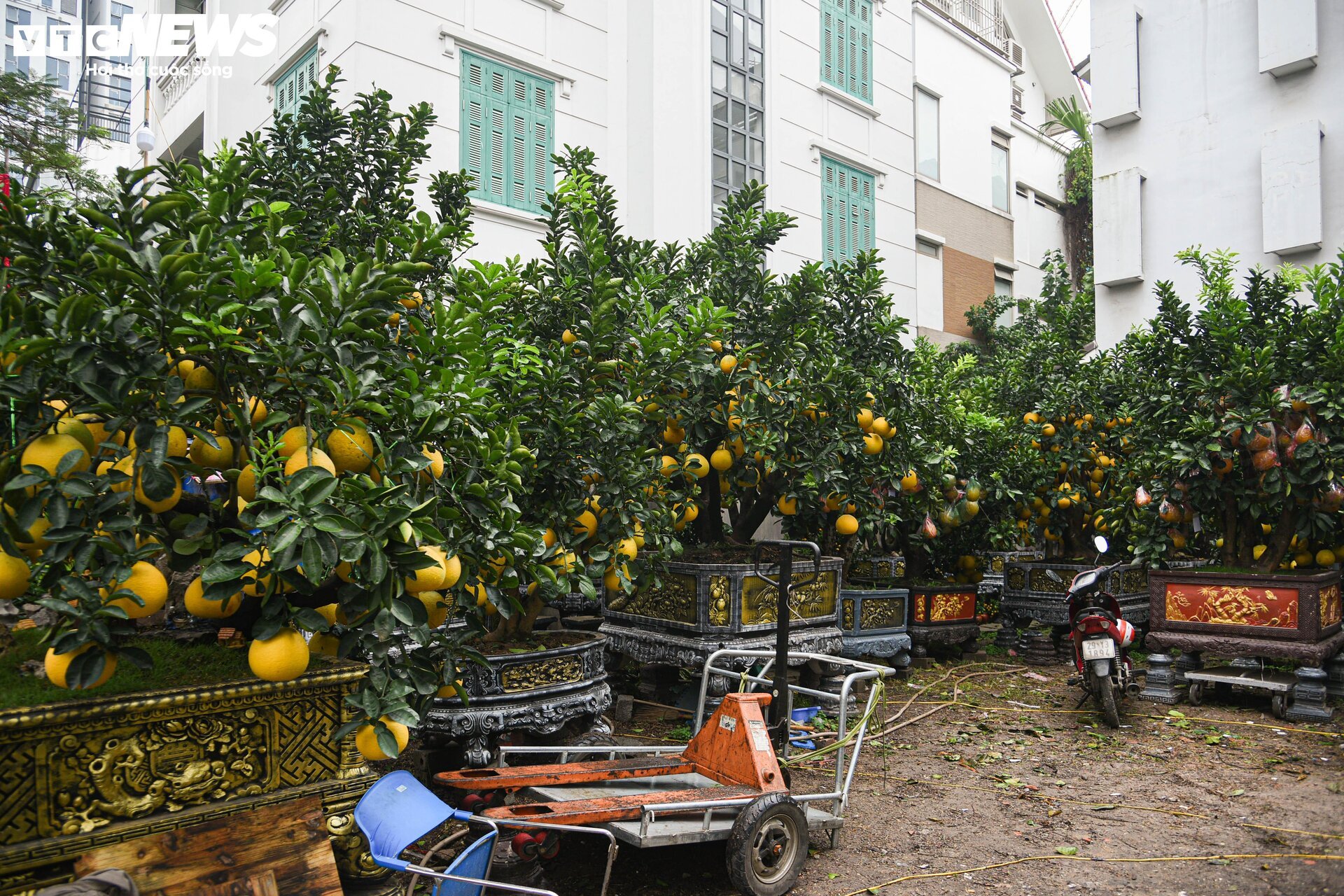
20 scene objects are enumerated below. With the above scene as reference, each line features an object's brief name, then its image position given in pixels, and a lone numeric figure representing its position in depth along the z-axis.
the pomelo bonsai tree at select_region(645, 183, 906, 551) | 6.64
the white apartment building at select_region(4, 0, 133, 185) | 17.41
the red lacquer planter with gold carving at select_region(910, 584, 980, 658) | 9.30
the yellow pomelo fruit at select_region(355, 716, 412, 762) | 2.64
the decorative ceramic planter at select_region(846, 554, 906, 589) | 9.46
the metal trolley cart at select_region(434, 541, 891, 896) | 3.83
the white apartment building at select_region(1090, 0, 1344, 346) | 12.91
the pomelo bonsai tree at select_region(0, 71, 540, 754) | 2.27
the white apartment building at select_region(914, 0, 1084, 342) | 16.20
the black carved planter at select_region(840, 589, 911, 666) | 8.45
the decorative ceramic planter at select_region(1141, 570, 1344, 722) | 7.02
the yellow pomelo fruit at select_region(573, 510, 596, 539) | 5.14
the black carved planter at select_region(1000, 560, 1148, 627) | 9.92
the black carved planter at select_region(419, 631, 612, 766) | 4.86
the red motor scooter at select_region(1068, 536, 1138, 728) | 7.04
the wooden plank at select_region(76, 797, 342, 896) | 2.39
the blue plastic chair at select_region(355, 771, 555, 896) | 2.77
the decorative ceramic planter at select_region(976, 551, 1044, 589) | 13.31
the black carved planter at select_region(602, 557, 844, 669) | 6.88
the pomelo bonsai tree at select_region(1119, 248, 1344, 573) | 7.27
